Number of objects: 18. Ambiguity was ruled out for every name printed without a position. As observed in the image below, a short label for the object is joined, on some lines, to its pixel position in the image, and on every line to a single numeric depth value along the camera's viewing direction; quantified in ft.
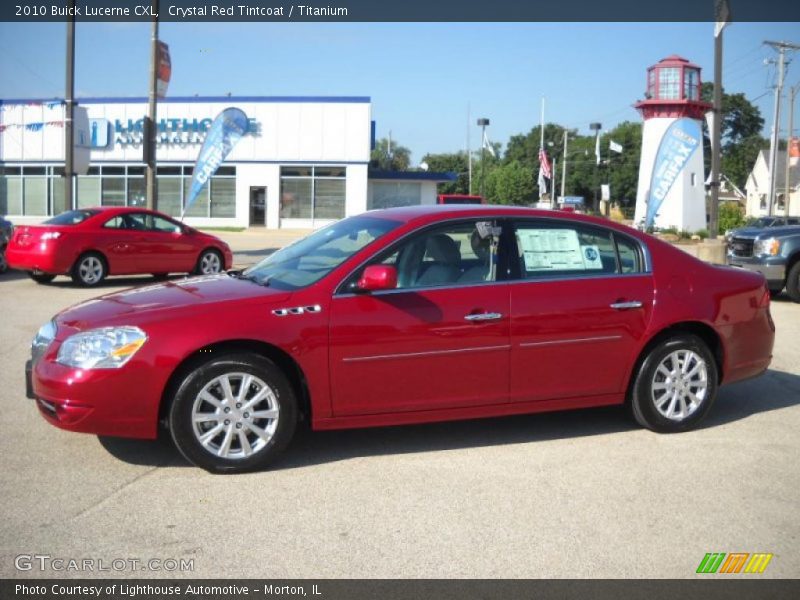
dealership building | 144.05
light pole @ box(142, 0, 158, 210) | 69.41
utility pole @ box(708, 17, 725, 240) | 73.22
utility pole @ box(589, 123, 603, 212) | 220.66
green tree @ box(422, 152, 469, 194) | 326.05
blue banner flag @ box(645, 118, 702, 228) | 104.83
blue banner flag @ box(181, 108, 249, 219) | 85.35
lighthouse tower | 148.46
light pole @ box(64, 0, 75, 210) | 70.59
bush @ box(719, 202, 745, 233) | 140.26
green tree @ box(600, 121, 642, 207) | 326.85
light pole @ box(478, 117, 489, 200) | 196.44
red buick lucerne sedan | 16.34
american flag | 157.48
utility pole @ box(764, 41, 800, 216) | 161.27
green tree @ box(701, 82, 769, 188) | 318.45
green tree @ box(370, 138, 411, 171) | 321.11
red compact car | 48.49
